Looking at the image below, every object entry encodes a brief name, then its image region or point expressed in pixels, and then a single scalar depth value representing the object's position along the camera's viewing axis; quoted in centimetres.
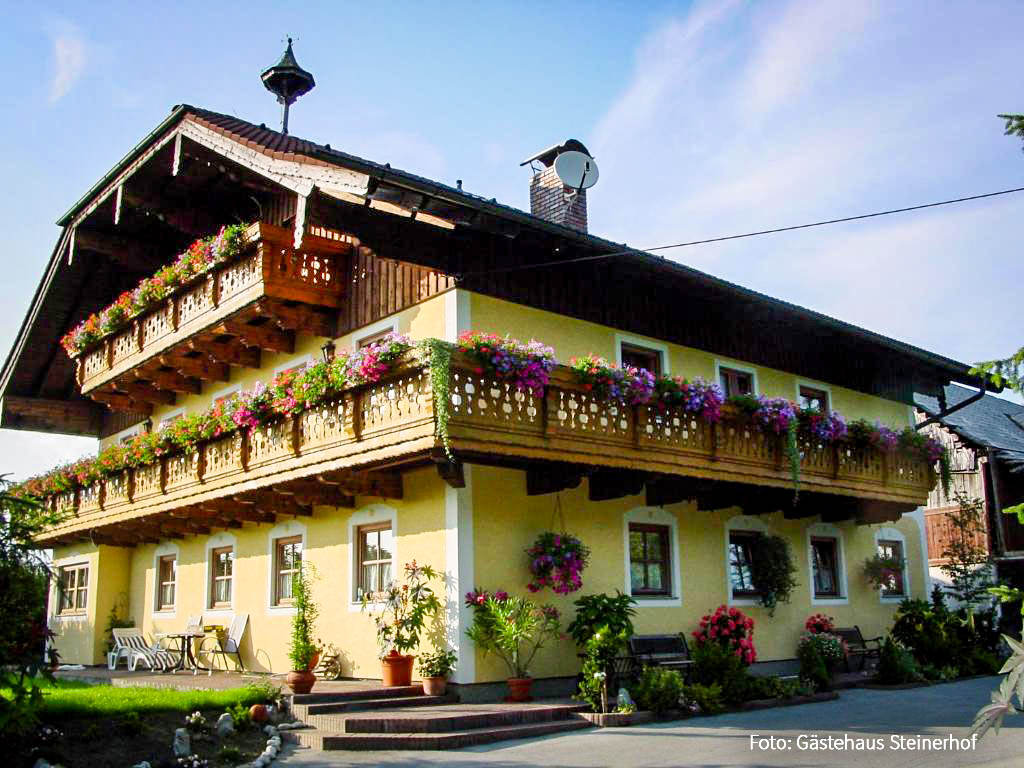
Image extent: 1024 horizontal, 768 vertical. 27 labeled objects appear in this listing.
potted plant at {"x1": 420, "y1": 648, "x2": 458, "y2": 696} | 1316
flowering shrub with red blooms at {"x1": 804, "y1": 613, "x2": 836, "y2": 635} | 1819
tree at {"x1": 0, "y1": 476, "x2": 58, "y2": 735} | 780
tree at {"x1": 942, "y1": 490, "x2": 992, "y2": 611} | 2147
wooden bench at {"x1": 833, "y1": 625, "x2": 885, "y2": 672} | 1827
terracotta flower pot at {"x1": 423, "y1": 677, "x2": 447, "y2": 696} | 1315
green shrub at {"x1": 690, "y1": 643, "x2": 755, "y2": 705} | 1395
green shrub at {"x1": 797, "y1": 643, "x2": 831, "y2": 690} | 1559
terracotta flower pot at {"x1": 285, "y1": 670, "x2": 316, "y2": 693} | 1310
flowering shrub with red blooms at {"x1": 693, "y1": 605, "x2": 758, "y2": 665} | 1580
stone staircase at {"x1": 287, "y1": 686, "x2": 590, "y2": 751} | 1095
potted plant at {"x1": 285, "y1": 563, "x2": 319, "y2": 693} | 1316
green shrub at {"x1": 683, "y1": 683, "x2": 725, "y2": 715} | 1333
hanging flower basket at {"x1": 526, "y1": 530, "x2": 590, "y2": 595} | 1408
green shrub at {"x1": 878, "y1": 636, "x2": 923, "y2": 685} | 1688
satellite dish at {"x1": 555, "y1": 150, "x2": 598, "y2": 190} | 1784
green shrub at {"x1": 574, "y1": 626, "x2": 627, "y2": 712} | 1276
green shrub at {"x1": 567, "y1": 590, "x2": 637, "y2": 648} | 1399
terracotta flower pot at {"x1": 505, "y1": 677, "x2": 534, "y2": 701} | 1327
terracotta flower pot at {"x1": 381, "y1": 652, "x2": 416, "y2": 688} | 1335
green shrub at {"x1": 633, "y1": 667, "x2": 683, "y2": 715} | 1281
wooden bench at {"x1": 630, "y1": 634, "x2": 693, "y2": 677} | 1416
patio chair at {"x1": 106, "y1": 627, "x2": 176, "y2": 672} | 1844
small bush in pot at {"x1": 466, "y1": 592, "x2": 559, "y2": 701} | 1323
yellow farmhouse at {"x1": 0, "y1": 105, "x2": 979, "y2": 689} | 1354
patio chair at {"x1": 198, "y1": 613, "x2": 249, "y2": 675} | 1786
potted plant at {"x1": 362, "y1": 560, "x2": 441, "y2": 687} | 1338
